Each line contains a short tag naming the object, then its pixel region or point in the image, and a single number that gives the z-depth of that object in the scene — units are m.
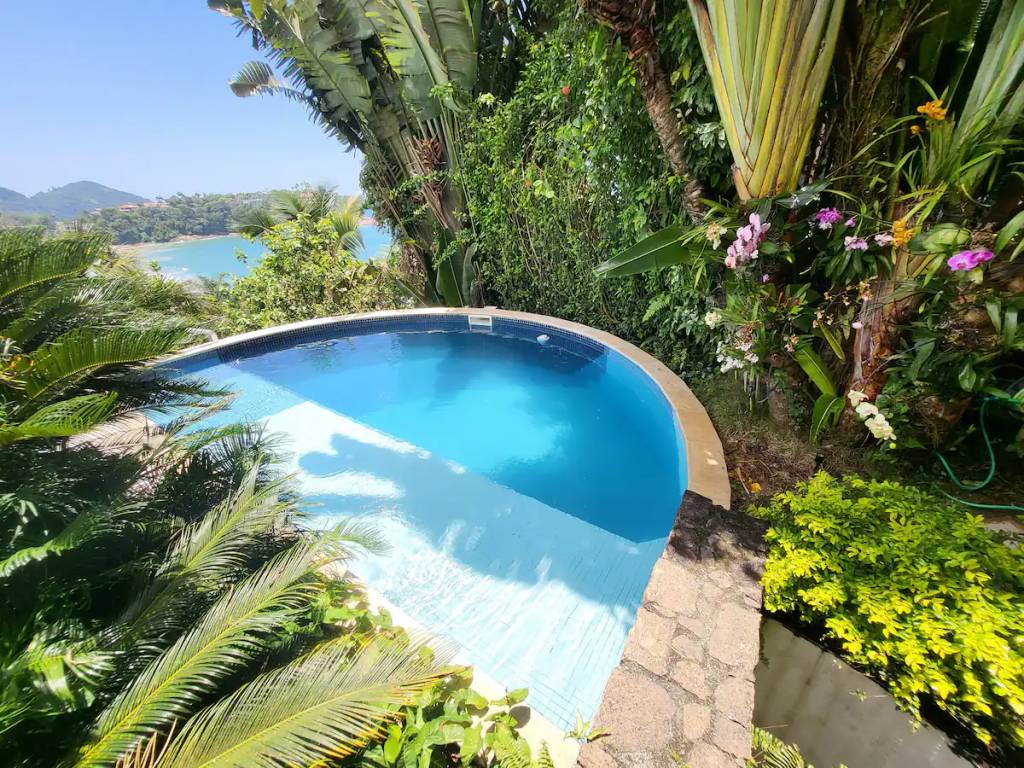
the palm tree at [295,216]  8.69
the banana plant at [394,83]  5.68
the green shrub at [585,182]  3.03
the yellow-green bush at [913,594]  1.16
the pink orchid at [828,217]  2.15
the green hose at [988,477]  2.18
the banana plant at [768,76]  1.83
